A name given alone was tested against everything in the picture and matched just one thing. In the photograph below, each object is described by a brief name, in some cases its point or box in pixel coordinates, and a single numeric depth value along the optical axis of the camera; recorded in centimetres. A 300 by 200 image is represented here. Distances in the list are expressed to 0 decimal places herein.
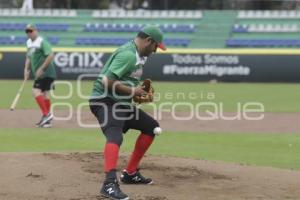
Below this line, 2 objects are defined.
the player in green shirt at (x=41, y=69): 2703
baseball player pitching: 1369
